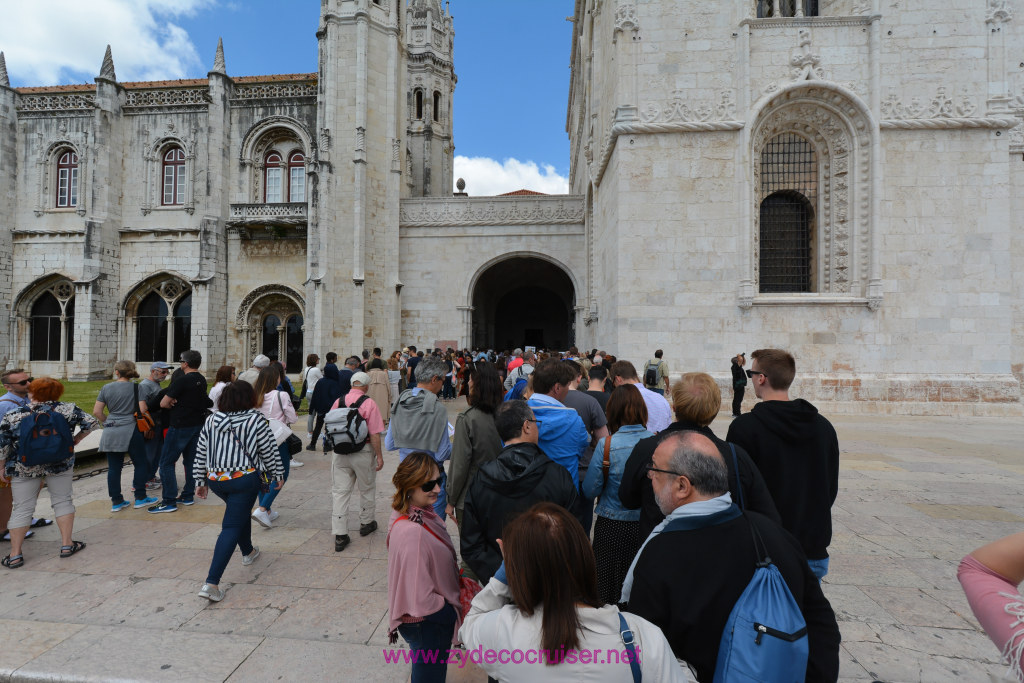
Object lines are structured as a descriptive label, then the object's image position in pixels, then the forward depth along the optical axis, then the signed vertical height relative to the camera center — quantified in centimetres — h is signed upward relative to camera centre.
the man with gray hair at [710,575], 148 -74
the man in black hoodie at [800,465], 255 -66
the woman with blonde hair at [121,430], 541 -107
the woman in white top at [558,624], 133 -82
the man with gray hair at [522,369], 842 -54
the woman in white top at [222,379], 600 -53
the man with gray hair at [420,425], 400 -72
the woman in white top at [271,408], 504 -89
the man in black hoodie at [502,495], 233 -77
